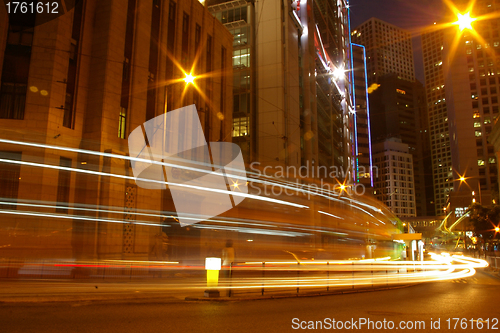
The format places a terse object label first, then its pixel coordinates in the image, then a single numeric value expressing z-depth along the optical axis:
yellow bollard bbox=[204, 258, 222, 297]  12.86
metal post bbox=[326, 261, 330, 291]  15.30
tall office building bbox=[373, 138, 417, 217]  171.00
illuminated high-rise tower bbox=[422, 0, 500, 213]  119.00
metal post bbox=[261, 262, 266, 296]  14.30
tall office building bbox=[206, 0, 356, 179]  43.66
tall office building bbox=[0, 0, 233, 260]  16.97
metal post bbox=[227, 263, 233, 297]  13.10
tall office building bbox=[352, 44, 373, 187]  118.44
